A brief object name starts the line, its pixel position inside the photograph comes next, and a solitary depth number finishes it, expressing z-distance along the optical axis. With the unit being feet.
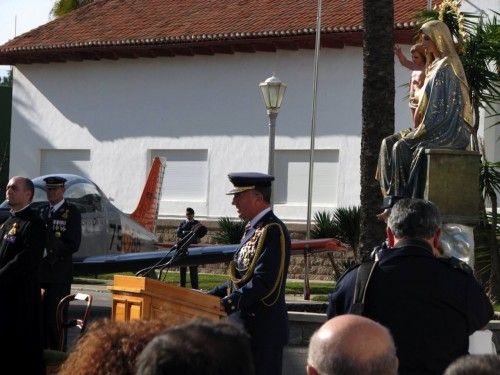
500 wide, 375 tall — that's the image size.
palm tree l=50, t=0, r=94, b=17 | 154.10
